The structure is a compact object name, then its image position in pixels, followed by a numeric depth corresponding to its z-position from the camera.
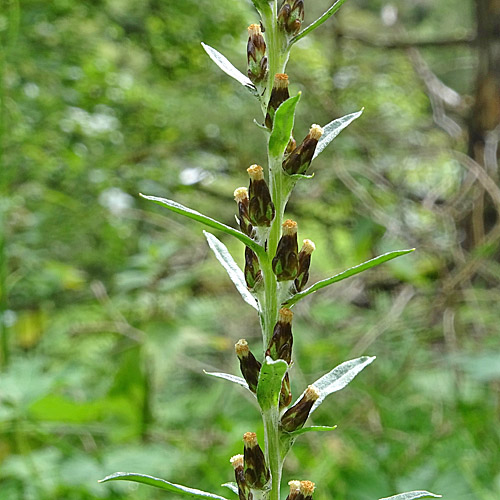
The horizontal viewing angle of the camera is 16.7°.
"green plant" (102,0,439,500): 0.19
